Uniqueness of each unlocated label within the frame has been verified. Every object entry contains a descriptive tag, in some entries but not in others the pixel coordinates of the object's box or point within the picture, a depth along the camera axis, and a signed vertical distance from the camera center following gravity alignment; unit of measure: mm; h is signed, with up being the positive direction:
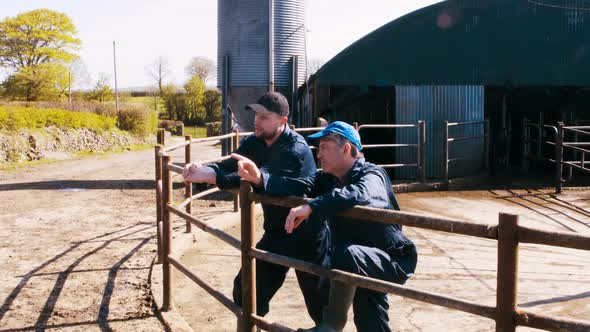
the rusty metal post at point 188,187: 7950 -804
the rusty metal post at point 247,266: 3967 -889
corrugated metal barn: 15320 +1444
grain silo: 17625 +1817
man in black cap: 4039 -566
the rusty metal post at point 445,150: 13480 -667
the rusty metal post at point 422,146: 13531 -594
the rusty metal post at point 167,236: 5531 -986
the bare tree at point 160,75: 88994 +5898
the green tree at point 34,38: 54469 +6784
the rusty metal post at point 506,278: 2676 -650
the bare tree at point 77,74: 71062 +5159
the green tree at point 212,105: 60031 +1262
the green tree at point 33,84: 50562 +2779
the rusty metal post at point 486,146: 15031 -667
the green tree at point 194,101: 61219 +1673
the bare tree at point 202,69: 76562 +5842
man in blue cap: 3309 -580
